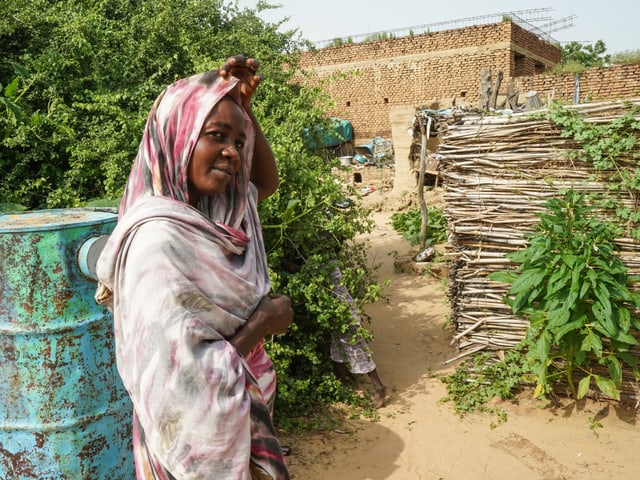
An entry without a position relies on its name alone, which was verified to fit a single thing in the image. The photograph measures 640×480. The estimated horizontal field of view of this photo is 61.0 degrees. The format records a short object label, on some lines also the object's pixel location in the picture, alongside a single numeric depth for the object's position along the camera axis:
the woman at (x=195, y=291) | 1.21
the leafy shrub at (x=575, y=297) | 3.47
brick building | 16.23
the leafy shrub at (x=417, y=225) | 8.99
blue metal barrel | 2.16
